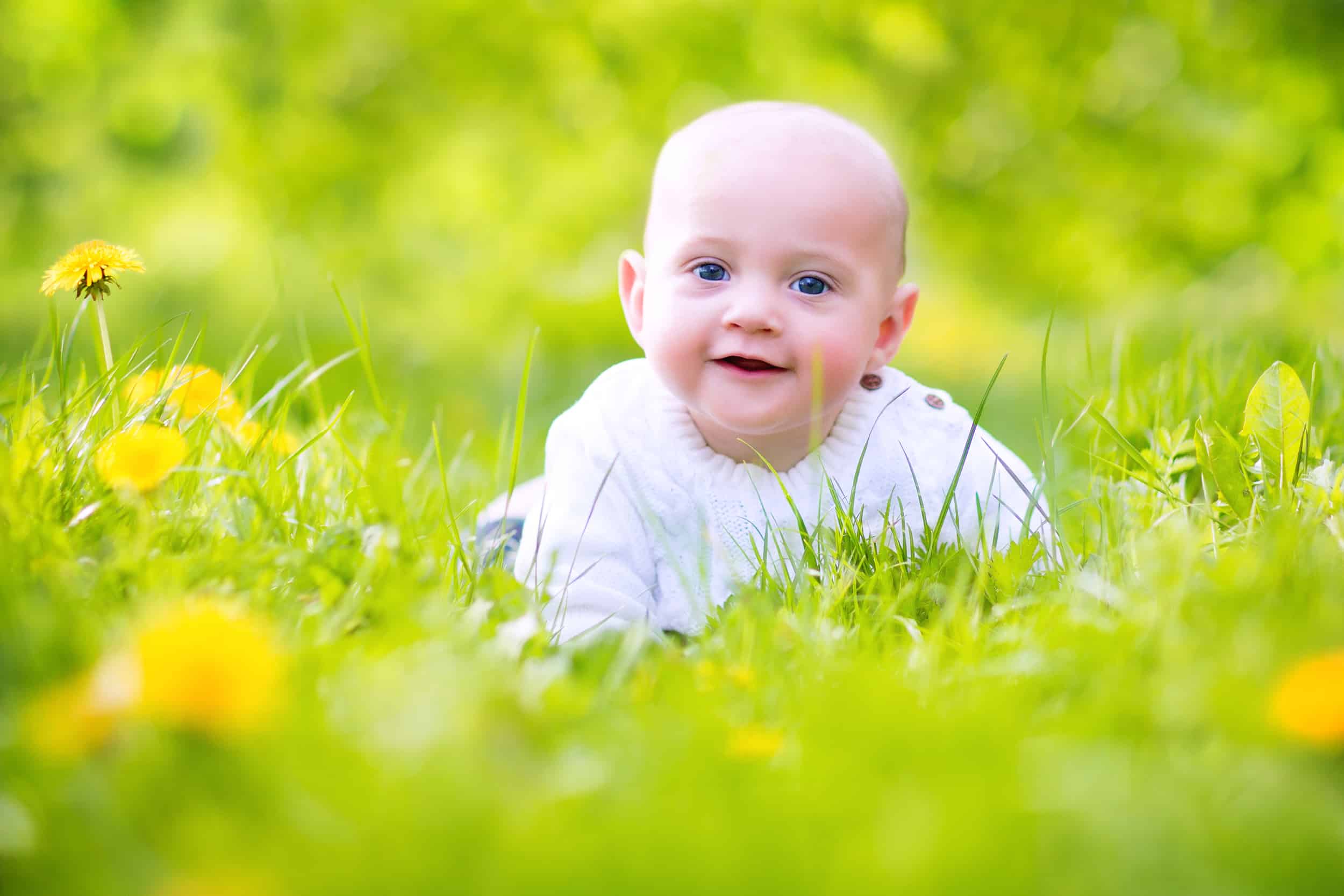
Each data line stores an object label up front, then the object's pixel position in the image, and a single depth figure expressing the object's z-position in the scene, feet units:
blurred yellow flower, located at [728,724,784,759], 4.30
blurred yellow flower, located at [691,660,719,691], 4.49
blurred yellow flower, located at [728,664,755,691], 4.48
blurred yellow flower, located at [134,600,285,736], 3.61
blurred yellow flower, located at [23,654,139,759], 3.71
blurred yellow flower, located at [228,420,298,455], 4.92
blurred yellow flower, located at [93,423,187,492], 4.64
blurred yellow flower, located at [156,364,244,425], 4.90
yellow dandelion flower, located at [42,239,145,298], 4.79
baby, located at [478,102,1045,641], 5.03
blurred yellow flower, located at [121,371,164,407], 4.92
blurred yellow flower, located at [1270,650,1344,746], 3.89
